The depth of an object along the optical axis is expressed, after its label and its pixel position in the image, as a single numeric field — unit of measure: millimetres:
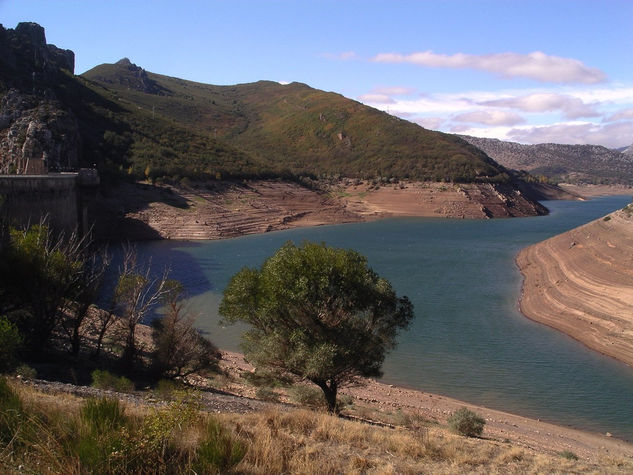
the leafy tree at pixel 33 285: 14164
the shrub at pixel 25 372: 10460
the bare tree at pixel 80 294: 15203
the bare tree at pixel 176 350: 14820
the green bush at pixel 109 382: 11531
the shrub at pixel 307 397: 13758
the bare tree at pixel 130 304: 14977
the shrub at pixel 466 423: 12805
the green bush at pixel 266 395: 14197
